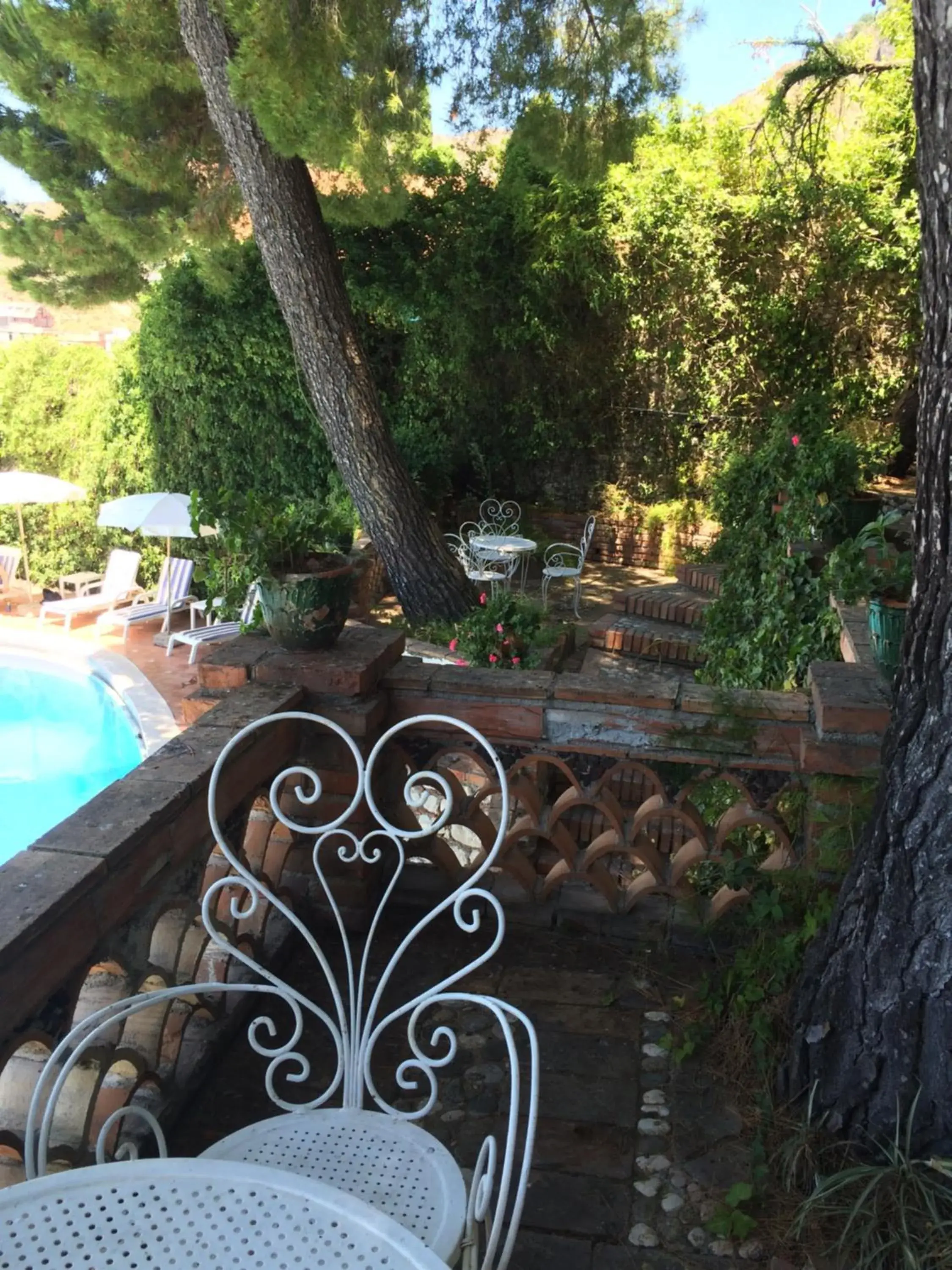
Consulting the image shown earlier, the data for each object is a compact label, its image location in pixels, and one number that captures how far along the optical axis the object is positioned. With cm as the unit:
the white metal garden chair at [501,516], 976
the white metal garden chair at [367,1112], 117
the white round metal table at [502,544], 815
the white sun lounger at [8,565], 1099
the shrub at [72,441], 1106
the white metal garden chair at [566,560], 820
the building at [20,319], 3434
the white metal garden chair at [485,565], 832
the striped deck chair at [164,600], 948
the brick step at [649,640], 684
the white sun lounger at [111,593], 993
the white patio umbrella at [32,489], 997
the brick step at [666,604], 727
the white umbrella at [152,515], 909
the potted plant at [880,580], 240
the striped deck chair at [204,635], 866
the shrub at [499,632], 584
